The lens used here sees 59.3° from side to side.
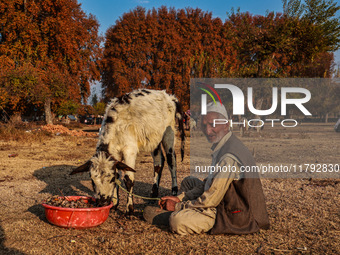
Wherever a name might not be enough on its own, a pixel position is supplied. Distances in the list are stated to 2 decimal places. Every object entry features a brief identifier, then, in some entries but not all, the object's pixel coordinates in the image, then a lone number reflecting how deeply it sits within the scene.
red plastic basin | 4.69
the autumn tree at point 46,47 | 20.43
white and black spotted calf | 5.20
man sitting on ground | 4.36
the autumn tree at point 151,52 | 34.56
